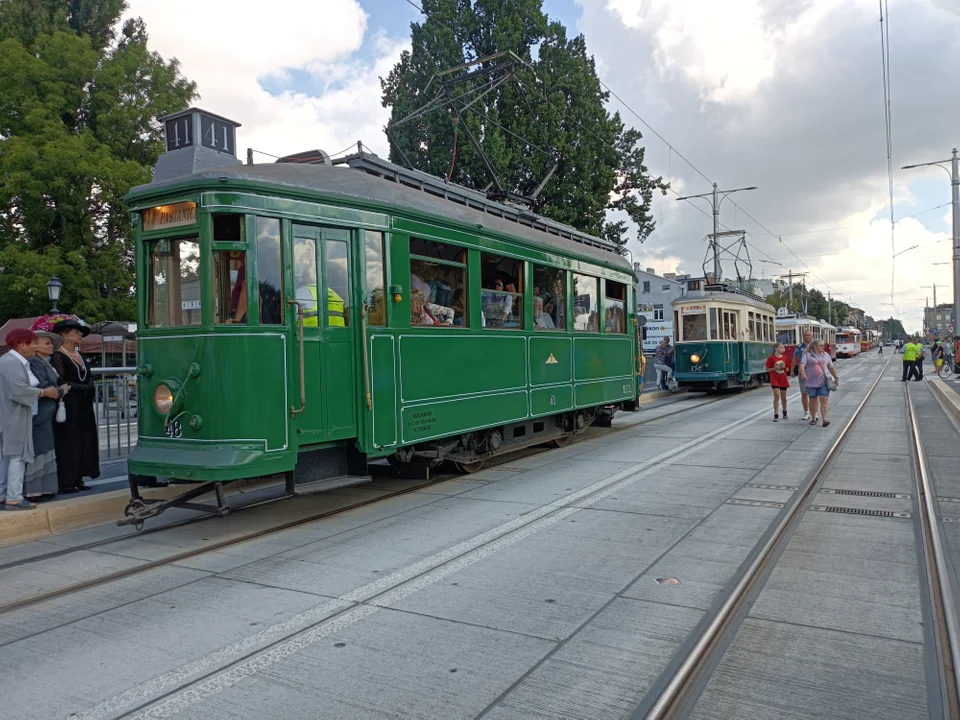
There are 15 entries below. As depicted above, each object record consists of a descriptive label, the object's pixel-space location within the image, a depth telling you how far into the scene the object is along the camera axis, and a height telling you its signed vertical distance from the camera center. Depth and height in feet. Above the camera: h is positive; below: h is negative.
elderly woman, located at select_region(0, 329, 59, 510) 20.94 -1.26
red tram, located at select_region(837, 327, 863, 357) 196.22 +1.44
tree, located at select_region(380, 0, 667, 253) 78.02 +26.24
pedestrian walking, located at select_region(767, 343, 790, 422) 46.87 -1.79
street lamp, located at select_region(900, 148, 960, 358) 89.61 +16.41
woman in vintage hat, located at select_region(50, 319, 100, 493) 23.75 -1.83
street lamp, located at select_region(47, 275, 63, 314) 58.44 +6.53
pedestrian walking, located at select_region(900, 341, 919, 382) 82.53 -1.89
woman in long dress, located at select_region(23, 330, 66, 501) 22.16 -2.24
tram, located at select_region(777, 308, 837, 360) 109.91 +3.16
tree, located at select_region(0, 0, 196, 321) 73.46 +22.76
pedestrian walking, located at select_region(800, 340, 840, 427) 42.14 -1.66
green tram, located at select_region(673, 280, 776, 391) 68.64 +1.12
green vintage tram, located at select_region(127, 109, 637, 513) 19.39 +1.34
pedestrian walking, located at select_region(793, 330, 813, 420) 44.45 -3.30
